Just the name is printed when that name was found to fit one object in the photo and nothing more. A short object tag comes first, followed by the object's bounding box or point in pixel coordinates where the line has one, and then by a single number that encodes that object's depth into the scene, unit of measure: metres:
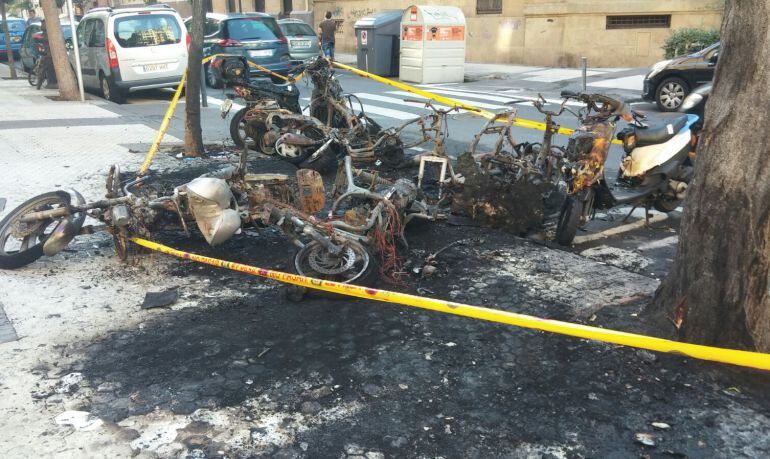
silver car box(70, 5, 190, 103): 14.54
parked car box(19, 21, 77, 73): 19.94
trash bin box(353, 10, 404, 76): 19.58
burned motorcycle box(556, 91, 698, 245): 6.04
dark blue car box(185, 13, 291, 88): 16.86
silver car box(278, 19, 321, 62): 19.52
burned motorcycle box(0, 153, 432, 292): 4.97
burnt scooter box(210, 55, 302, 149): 9.38
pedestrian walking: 21.45
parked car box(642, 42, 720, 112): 12.99
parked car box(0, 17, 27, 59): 27.69
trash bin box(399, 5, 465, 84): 17.86
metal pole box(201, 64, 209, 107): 12.89
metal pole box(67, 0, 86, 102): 14.72
